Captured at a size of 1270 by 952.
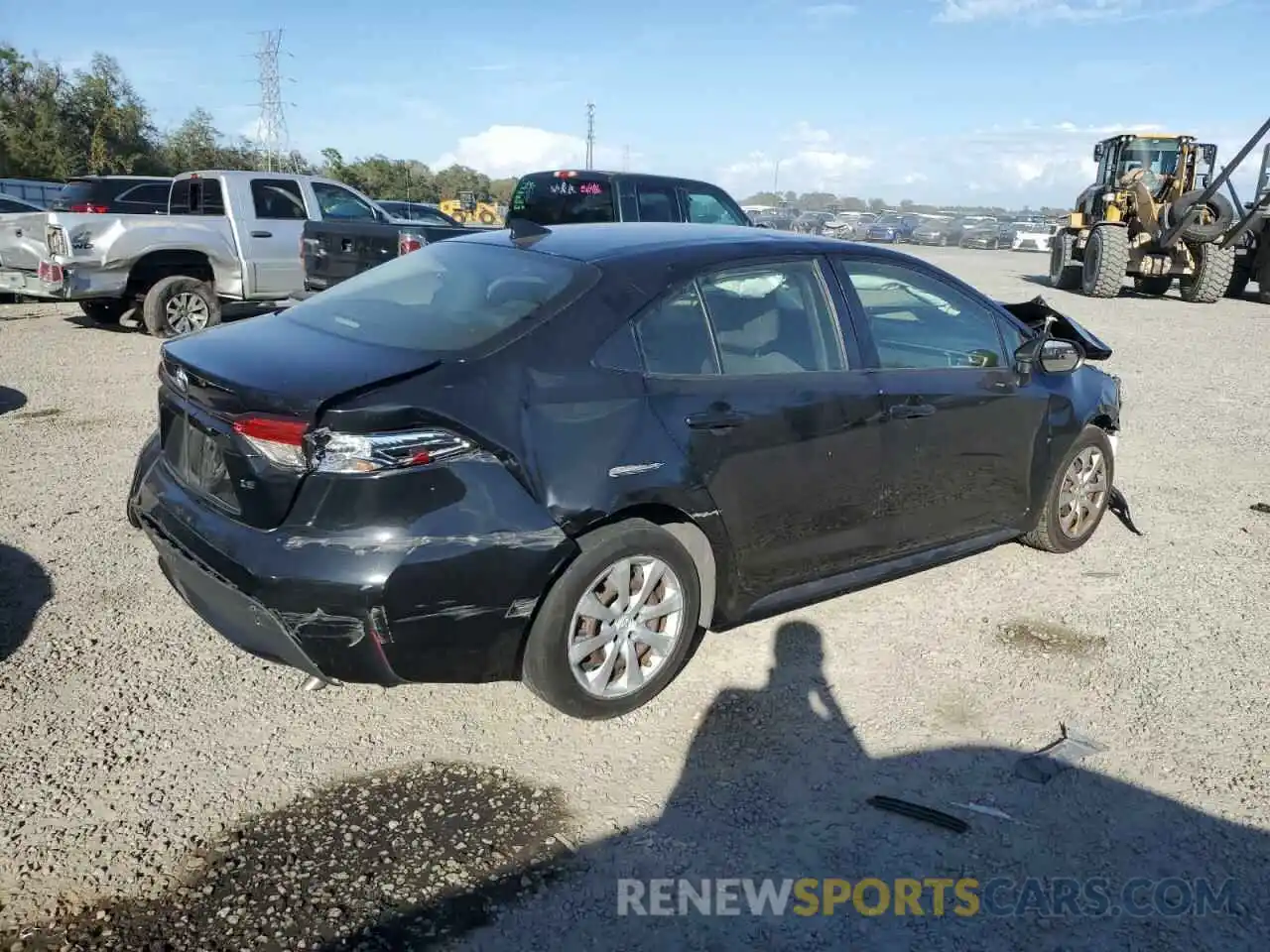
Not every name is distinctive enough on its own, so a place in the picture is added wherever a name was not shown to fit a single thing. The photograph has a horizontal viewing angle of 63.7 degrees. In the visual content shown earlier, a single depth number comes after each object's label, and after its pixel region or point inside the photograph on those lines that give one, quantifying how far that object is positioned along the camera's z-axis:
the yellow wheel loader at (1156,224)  17.47
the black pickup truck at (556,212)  9.27
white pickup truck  10.39
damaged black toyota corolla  3.02
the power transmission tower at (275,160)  55.14
